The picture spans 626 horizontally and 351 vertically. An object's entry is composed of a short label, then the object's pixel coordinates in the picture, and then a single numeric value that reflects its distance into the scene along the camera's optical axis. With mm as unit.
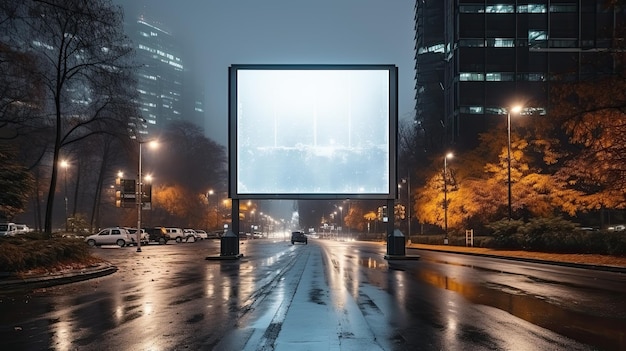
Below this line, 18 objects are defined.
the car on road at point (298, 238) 69750
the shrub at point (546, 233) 35031
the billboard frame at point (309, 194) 30359
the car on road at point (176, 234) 67069
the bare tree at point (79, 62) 23547
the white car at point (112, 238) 51325
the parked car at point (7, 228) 49456
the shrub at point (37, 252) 17484
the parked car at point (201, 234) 78456
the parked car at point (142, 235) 54319
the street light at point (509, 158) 38800
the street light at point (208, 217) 92569
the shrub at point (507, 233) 40188
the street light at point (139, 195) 41594
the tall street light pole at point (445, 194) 52062
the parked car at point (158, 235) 63406
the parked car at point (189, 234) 71288
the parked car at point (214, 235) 88900
